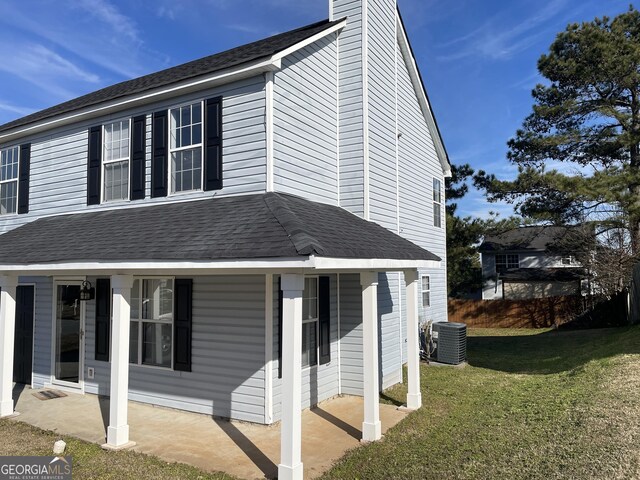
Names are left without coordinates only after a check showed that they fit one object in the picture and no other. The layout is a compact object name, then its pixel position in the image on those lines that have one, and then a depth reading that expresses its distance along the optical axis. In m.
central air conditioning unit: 11.93
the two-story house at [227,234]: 6.29
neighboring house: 30.67
